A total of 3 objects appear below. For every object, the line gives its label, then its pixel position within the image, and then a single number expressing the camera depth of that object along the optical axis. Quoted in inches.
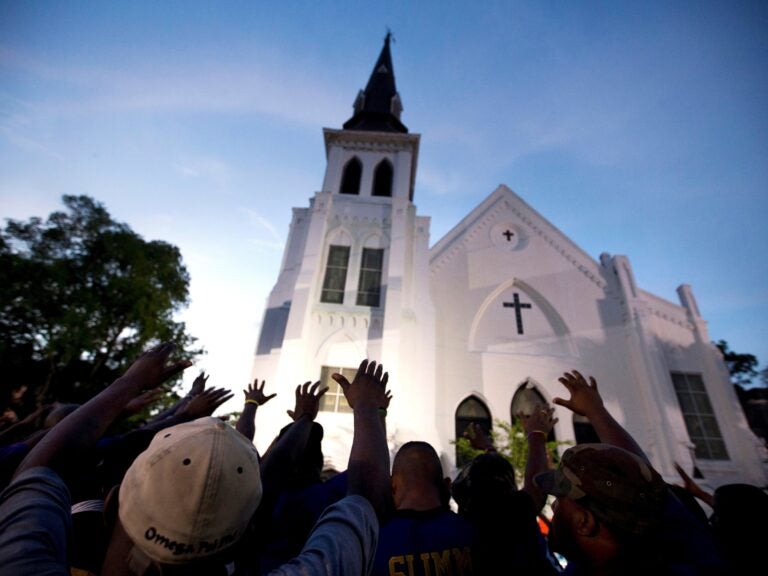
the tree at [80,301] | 526.9
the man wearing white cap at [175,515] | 32.6
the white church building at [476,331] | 400.5
